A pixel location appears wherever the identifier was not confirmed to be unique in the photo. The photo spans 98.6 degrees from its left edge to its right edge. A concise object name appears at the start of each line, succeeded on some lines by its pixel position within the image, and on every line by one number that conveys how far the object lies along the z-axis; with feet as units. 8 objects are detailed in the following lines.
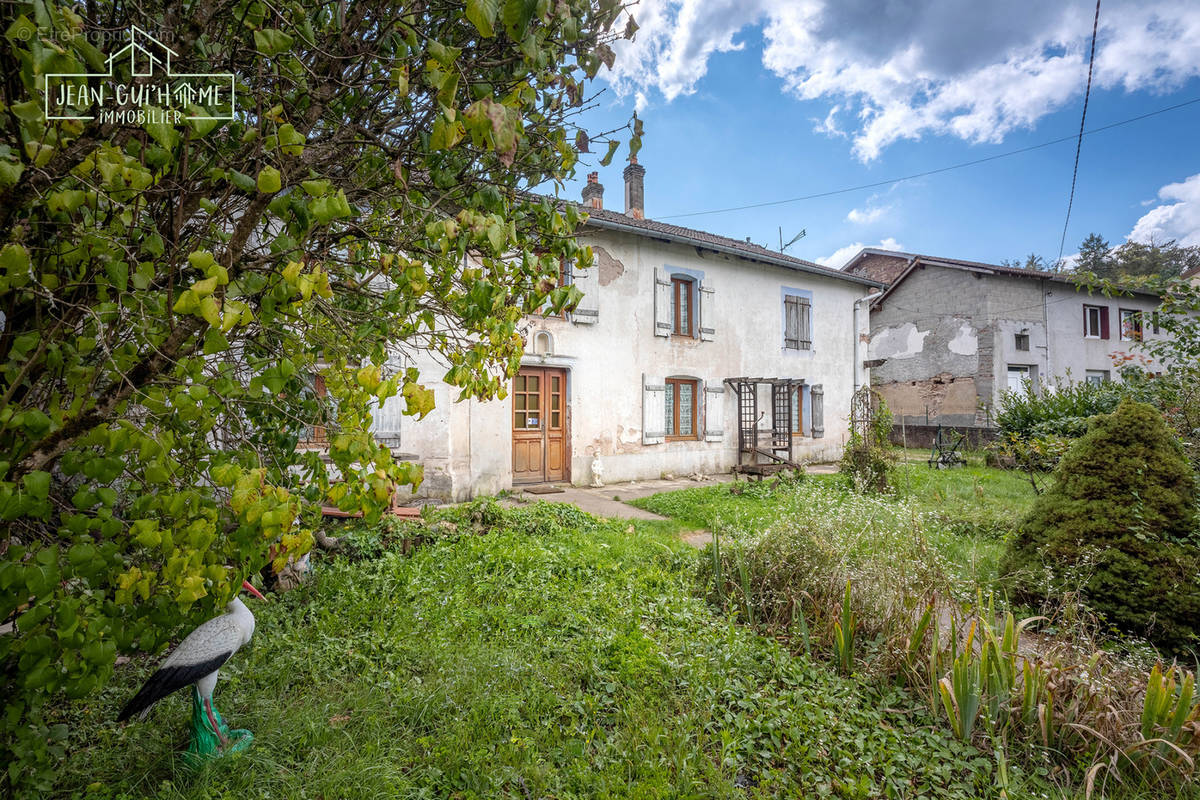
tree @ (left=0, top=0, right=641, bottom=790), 3.52
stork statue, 6.56
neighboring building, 51.57
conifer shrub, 10.94
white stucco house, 27.17
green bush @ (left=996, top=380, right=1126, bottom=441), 34.58
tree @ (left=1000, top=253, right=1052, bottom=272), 116.37
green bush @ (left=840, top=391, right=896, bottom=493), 27.53
